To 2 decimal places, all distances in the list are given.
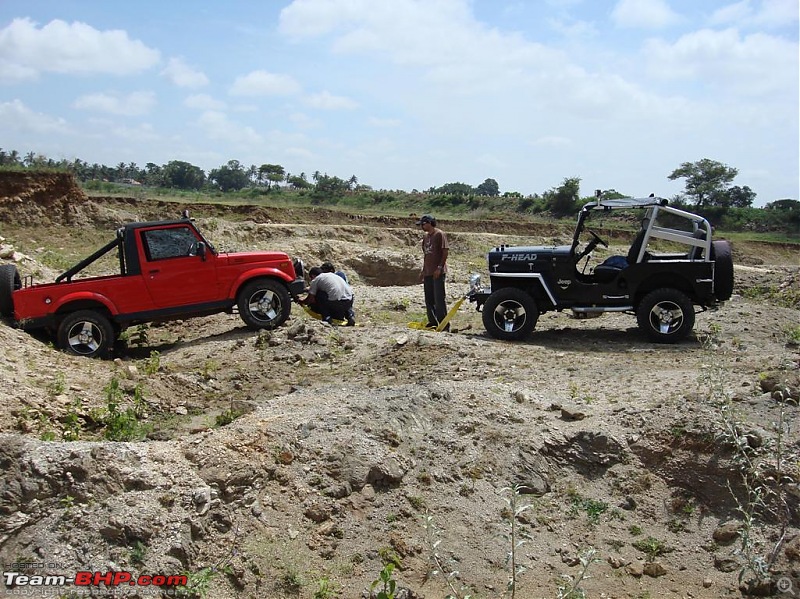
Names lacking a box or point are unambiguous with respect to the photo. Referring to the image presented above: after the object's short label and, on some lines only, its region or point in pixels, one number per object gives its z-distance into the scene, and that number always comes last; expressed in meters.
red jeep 9.96
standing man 11.11
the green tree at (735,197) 49.69
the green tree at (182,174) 69.75
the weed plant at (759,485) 5.14
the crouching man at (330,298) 11.27
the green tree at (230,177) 80.62
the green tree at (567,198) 45.78
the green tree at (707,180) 49.34
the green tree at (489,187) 85.32
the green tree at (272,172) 69.31
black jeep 10.47
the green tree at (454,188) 69.62
